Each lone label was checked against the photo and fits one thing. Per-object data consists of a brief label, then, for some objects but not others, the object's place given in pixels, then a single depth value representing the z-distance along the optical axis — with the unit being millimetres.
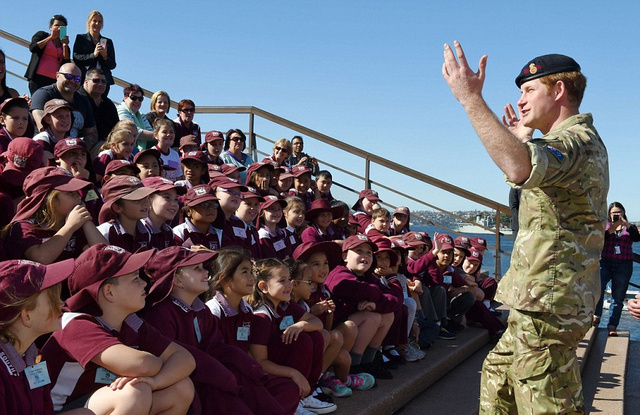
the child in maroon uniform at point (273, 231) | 5648
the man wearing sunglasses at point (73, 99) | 6391
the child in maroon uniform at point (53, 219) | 3525
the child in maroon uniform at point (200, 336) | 3092
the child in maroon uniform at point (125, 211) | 4102
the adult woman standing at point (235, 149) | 8539
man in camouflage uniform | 2486
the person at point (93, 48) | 8031
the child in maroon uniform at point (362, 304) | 4828
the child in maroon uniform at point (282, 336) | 3850
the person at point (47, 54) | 7625
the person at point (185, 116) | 8457
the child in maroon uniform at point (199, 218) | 4746
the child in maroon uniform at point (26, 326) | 2240
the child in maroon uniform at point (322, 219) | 6574
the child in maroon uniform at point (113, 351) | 2602
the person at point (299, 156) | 9938
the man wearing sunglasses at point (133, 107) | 7496
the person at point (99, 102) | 7105
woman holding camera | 8438
